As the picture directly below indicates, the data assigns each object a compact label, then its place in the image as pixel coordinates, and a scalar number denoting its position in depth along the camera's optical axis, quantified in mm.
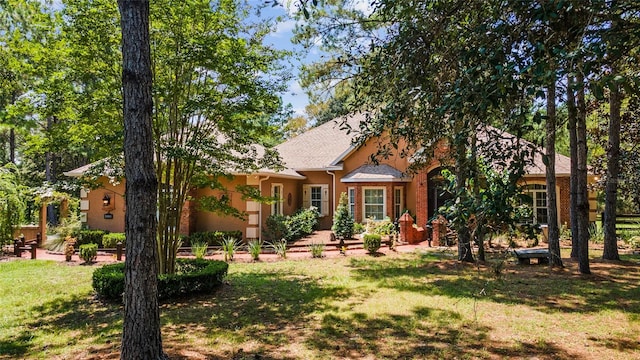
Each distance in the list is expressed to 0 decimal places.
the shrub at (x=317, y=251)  14352
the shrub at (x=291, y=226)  17078
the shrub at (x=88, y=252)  13330
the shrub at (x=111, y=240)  15906
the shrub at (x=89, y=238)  16453
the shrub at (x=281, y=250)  14461
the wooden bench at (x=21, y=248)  14320
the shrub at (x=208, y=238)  16094
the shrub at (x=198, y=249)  12709
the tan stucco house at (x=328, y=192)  17062
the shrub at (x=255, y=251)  13859
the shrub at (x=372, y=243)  14578
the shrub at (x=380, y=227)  17625
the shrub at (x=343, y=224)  17516
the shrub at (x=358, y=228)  18688
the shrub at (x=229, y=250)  13758
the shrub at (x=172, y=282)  8523
